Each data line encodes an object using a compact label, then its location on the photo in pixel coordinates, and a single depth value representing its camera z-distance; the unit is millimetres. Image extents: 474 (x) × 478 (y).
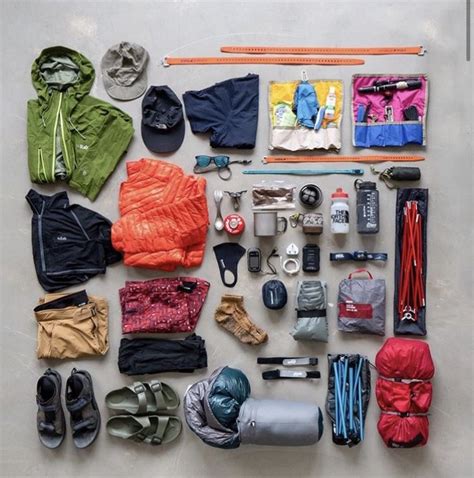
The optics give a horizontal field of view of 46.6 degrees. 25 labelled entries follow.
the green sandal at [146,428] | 2881
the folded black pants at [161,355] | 2906
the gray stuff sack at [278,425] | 2643
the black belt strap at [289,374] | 2895
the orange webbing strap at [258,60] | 2957
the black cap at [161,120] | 2951
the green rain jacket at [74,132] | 2934
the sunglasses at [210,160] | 2928
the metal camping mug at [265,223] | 2832
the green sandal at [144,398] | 2873
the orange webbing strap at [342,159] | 2926
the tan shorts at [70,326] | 2922
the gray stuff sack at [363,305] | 2842
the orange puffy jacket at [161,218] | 2840
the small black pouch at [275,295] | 2861
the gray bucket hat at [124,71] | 2967
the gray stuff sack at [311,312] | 2836
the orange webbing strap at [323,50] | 2943
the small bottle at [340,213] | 2842
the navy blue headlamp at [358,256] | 2883
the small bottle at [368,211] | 2828
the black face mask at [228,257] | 2949
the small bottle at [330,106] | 2914
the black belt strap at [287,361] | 2900
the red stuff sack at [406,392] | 2730
